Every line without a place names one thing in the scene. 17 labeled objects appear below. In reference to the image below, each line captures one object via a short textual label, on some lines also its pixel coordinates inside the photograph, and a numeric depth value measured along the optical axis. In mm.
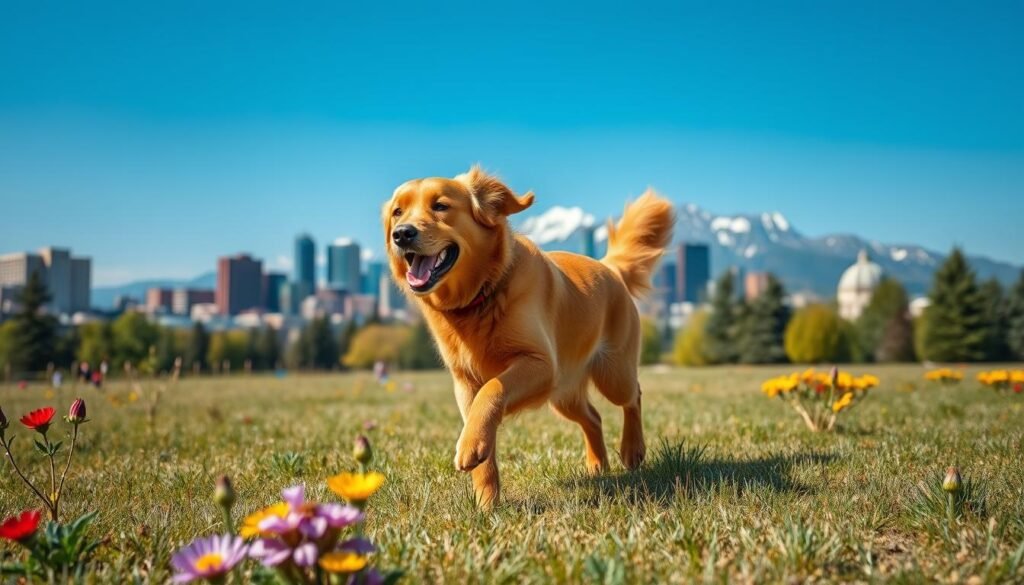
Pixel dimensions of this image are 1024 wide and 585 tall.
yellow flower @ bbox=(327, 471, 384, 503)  2096
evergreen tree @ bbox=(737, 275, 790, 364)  59406
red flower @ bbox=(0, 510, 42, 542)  2332
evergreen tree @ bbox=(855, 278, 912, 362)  66562
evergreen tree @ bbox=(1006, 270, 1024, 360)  56406
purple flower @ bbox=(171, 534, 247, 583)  2043
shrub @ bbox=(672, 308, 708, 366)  70056
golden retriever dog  3975
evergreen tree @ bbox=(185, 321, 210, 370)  79812
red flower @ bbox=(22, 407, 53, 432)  3152
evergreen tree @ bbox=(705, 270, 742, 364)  61875
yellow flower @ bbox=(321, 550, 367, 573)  2012
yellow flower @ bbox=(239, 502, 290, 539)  2184
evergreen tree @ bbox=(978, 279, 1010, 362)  53875
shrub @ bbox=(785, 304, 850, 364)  60094
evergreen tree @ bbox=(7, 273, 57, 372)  49031
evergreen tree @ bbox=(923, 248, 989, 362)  52906
